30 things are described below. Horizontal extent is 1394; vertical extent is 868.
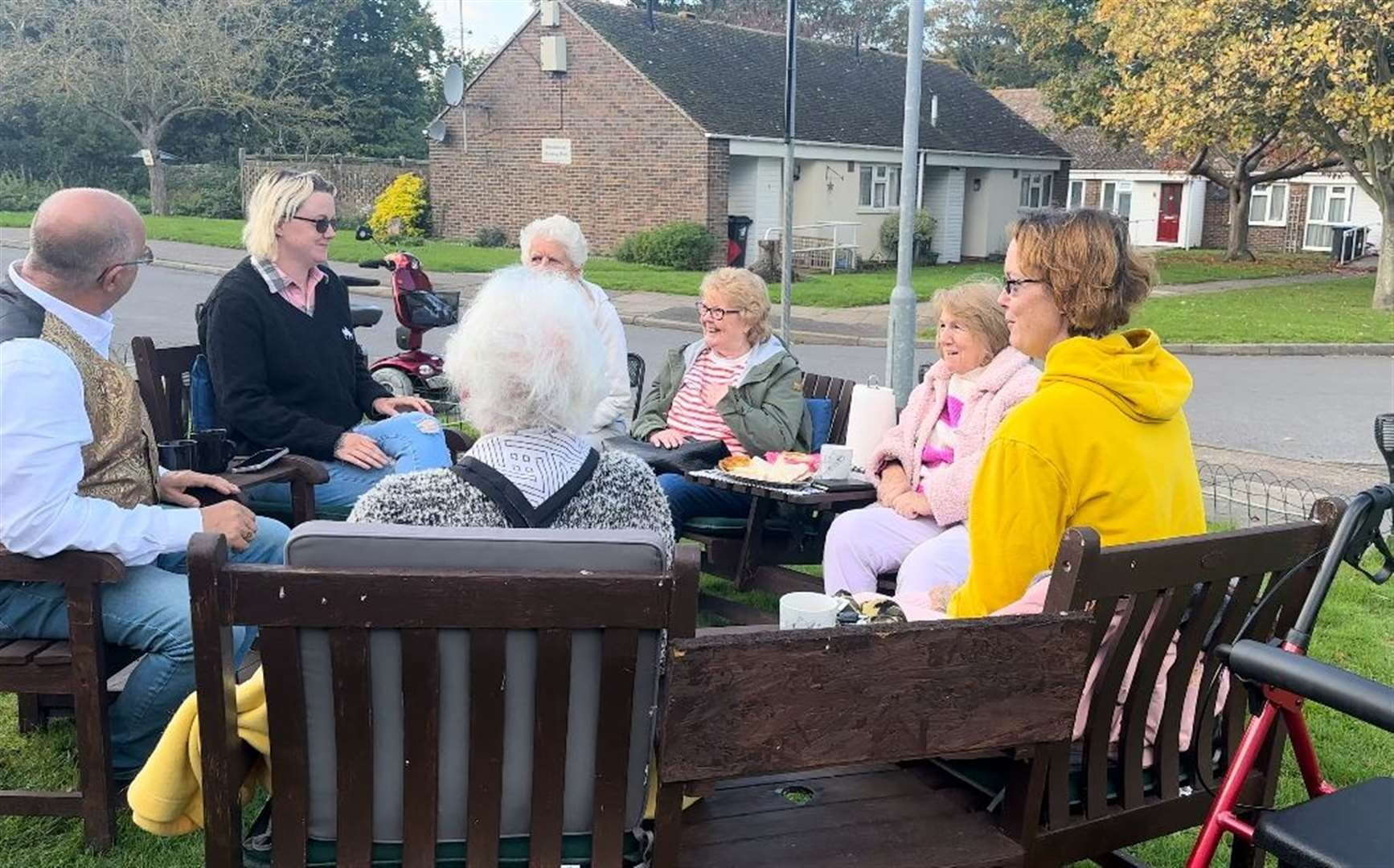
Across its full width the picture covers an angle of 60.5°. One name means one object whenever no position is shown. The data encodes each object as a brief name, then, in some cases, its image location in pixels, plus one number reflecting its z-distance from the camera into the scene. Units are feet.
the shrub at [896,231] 94.12
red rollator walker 6.48
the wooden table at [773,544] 14.88
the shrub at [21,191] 118.01
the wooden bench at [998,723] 6.63
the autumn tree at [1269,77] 58.08
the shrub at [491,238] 94.89
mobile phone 13.94
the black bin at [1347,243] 112.88
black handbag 15.79
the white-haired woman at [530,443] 8.24
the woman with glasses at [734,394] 16.74
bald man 9.37
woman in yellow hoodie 8.53
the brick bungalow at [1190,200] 126.93
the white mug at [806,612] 8.66
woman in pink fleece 13.39
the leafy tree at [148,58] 108.99
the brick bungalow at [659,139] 86.94
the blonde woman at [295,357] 15.03
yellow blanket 7.25
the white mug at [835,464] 14.93
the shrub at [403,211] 94.99
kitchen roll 15.35
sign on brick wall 91.97
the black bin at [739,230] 78.43
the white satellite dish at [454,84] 90.58
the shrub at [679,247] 80.23
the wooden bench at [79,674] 9.53
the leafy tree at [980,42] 190.78
